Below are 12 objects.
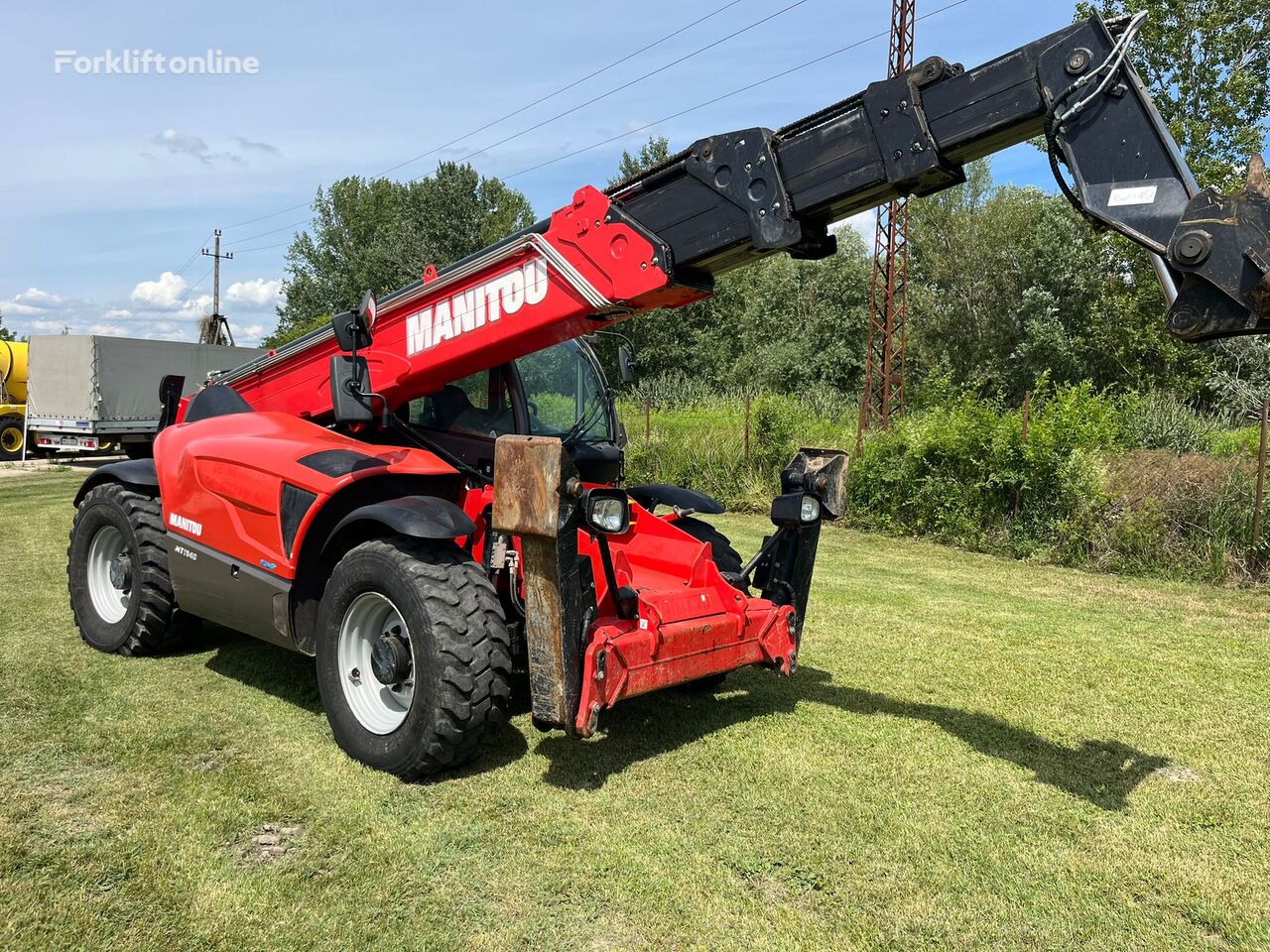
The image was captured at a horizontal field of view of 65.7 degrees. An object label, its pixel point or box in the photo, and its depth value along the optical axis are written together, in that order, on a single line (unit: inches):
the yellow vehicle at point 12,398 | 935.0
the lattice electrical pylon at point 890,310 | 764.6
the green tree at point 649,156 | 1558.8
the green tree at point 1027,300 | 1201.4
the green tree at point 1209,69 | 1069.1
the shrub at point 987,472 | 426.0
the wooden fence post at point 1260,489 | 367.9
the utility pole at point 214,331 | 1253.7
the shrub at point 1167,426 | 484.1
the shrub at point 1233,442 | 393.1
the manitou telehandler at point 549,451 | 140.1
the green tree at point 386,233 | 1627.7
